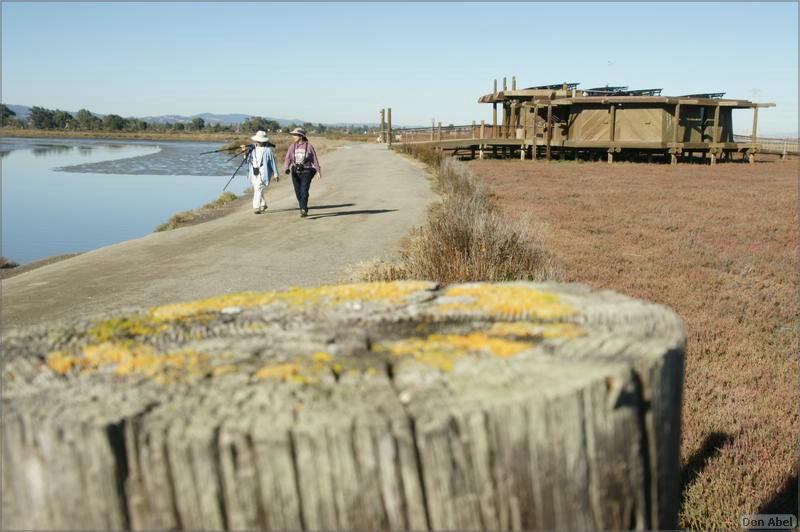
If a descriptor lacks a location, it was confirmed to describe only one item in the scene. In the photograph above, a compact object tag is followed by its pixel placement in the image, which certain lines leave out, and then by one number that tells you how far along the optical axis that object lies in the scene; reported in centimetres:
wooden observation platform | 3462
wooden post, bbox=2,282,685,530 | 110
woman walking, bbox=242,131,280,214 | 1302
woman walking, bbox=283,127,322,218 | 1263
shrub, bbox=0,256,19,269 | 1122
